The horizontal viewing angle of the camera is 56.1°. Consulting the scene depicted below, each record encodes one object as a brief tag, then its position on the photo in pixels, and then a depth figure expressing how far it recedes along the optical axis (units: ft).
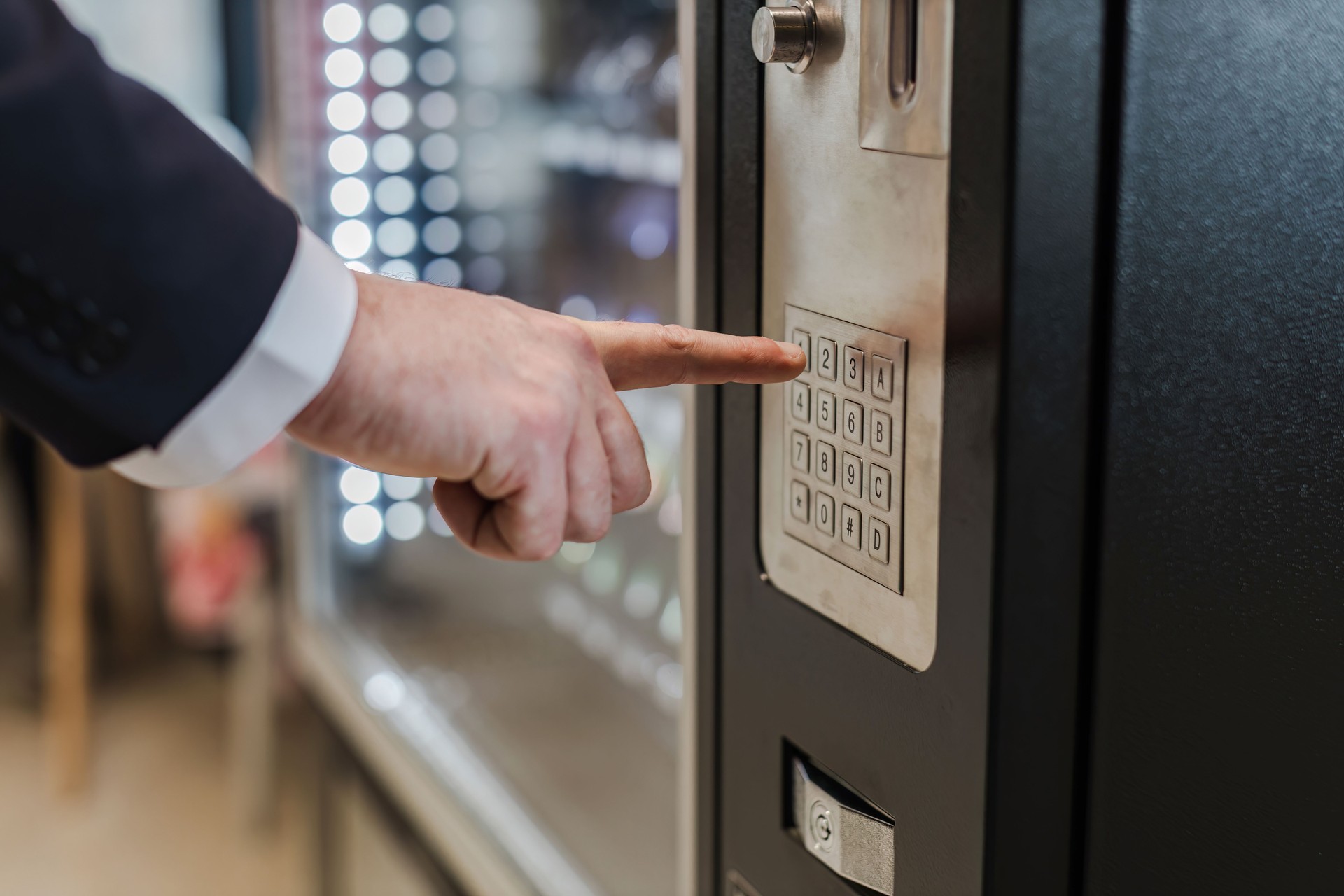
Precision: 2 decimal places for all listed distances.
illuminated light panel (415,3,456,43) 5.74
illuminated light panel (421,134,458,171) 5.94
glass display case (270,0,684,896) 4.92
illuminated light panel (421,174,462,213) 5.98
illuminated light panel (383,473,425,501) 6.35
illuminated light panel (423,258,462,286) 6.09
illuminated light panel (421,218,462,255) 6.04
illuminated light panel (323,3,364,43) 5.67
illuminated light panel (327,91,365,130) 5.81
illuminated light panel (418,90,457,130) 5.89
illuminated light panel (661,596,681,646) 4.91
